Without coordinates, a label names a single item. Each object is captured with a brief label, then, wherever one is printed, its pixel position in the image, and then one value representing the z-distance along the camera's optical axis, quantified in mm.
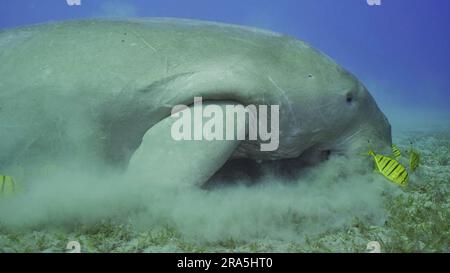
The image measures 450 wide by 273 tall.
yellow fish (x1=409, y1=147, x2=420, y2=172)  4514
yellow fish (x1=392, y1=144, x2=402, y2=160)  4589
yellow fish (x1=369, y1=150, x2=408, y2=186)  3627
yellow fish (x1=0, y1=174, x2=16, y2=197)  3234
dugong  3447
